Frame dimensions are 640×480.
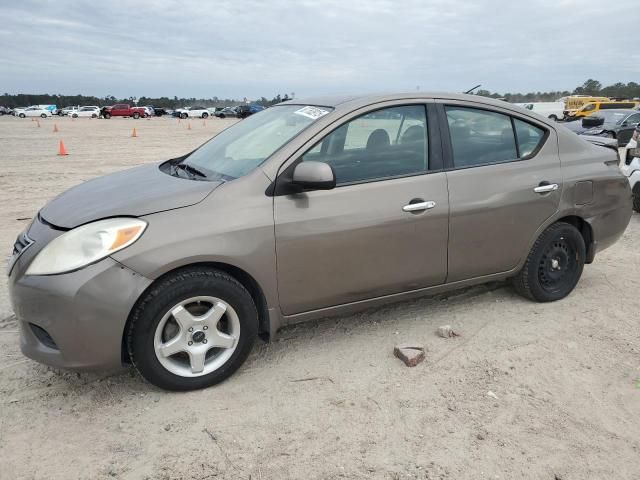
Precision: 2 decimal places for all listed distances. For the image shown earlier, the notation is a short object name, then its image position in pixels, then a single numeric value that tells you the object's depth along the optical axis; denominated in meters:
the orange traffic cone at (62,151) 16.10
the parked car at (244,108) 57.71
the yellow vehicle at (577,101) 37.88
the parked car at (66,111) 60.19
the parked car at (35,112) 57.50
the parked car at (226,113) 63.41
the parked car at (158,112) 68.16
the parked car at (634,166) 7.33
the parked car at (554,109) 36.57
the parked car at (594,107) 32.94
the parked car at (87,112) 57.06
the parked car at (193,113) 62.47
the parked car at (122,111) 57.50
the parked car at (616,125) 14.71
